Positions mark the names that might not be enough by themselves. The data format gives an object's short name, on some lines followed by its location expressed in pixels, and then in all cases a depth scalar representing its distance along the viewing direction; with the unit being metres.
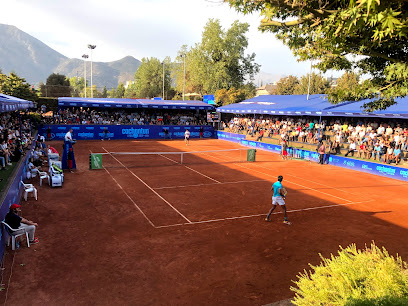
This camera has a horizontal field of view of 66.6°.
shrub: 3.99
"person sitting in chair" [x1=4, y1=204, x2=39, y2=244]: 9.16
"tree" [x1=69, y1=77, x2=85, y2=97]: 173.00
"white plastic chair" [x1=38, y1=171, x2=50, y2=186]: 16.62
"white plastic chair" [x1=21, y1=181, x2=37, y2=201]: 13.70
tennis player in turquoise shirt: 11.78
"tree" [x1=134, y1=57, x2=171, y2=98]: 108.38
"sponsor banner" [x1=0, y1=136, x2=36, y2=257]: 9.12
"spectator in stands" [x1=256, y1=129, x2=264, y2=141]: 36.19
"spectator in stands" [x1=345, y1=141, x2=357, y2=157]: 25.72
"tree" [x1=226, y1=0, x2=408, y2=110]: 5.00
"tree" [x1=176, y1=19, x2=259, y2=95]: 64.25
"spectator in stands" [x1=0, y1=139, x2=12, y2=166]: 15.42
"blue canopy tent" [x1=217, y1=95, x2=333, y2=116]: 32.59
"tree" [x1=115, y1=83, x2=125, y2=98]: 138.25
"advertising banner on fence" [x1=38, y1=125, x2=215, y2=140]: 37.72
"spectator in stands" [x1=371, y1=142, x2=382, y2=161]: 23.77
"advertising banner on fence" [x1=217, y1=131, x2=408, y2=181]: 21.90
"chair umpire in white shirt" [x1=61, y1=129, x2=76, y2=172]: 19.58
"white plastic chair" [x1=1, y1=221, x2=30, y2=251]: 9.08
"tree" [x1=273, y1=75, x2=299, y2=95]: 80.19
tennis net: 22.69
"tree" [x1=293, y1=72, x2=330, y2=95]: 68.00
